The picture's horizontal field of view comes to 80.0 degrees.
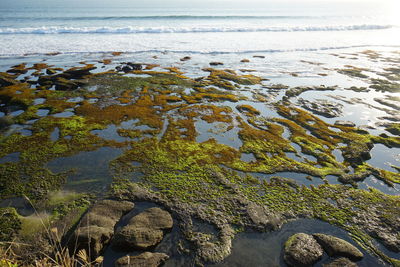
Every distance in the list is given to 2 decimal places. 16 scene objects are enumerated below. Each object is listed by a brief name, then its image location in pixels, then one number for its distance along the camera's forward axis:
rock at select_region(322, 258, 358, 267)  5.99
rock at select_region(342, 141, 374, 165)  10.42
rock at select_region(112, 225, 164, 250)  6.11
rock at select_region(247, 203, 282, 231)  7.11
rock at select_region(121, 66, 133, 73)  21.84
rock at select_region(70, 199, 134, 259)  5.82
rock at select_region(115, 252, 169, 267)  5.61
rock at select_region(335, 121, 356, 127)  13.42
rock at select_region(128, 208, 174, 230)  6.71
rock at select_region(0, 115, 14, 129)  12.01
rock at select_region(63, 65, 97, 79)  19.45
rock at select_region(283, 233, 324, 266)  6.05
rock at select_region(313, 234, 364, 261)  6.25
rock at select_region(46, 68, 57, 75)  20.31
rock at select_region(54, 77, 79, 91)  17.08
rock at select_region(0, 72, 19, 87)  17.41
